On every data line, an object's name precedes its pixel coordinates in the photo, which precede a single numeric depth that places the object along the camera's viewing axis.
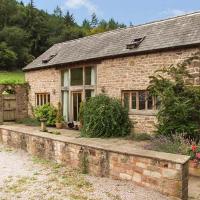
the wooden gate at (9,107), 13.73
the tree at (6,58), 34.84
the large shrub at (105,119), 9.38
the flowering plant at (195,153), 6.29
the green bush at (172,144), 6.71
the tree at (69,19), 57.47
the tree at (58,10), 77.24
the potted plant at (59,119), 12.16
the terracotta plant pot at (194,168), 6.27
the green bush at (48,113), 12.57
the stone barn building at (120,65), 8.95
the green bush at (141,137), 8.99
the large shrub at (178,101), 7.72
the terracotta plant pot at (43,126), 10.70
